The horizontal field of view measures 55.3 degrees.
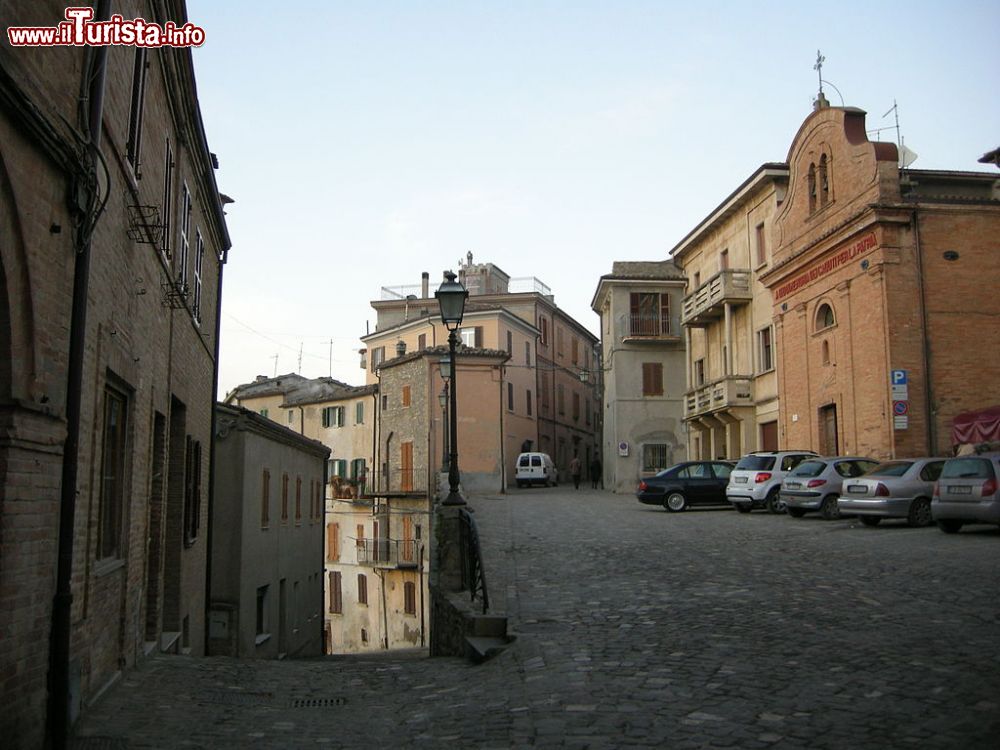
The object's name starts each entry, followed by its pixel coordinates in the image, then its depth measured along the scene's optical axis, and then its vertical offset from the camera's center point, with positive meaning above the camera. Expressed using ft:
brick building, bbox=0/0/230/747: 18.74 +3.44
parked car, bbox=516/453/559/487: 158.30 +3.31
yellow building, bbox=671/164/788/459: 110.42 +20.12
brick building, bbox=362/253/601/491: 174.50 +28.16
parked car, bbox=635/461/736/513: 88.84 +0.01
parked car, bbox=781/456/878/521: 72.13 +0.41
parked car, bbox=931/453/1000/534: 55.26 -0.32
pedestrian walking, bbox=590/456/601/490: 161.89 +2.82
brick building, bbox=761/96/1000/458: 81.87 +16.21
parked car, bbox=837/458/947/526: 63.98 -0.33
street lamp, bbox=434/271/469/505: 43.50 +8.45
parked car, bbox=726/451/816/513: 80.07 +0.79
